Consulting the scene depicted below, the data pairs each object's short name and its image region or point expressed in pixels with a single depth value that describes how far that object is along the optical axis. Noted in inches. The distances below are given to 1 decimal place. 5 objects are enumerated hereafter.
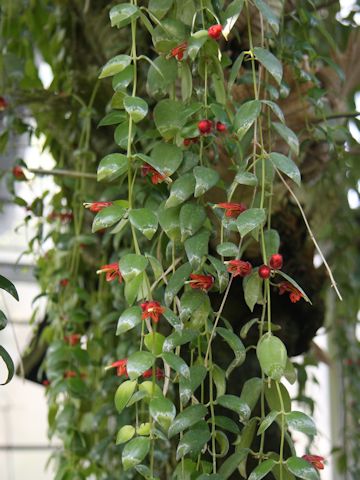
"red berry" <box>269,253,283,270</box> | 36.2
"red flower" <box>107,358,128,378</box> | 37.5
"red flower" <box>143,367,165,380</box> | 38.5
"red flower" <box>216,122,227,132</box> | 40.4
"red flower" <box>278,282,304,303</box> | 37.2
